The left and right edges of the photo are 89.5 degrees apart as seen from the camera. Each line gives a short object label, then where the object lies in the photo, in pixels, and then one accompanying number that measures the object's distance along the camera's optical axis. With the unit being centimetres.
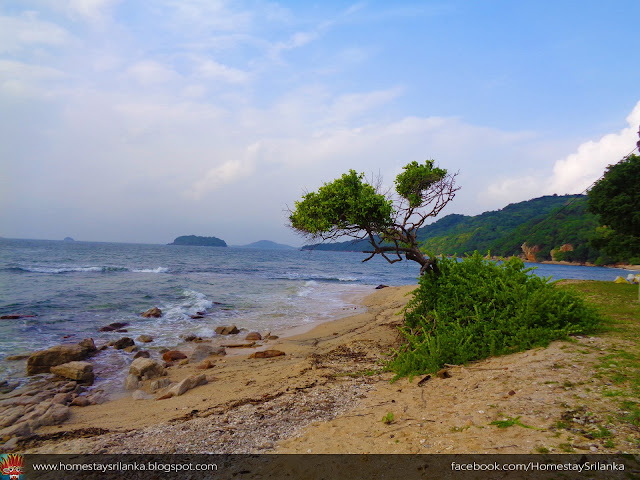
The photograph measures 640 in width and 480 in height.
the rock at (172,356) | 1262
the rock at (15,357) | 1146
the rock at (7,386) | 924
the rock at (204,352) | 1272
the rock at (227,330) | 1665
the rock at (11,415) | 721
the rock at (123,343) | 1362
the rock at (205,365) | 1148
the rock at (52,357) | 1063
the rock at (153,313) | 1969
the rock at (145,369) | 1051
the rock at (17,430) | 645
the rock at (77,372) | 1024
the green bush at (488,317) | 771
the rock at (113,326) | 1625
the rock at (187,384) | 896
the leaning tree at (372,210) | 927
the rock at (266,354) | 1255
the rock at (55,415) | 721
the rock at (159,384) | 965
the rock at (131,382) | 990
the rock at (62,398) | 856
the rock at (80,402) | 857
